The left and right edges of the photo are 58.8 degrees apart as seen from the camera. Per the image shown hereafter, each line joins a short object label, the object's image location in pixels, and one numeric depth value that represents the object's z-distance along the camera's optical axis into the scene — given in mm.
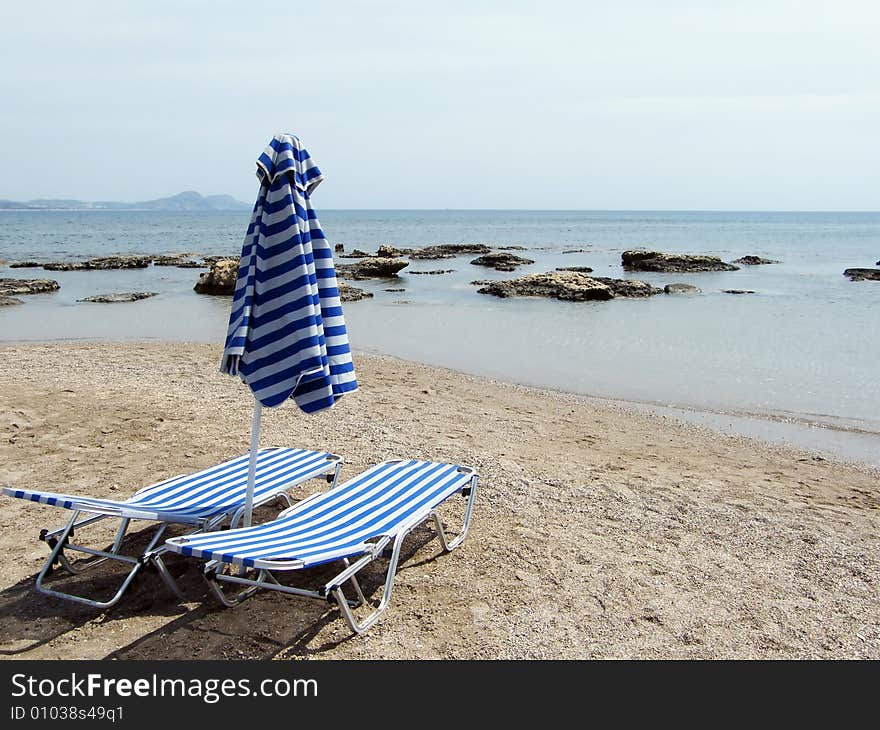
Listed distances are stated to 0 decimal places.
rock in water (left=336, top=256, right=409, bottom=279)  31297
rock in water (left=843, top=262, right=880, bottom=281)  31922
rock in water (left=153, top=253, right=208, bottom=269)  36156
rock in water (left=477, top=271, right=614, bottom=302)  24219
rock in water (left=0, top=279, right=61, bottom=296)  24078
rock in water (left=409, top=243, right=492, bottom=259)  42875
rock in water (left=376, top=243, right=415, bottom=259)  36062
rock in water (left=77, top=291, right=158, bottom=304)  22269
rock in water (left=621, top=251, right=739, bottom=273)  35094
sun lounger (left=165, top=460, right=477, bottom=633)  3605
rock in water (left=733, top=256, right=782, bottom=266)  39688
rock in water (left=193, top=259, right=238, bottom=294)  24867
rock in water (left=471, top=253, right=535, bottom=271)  36594
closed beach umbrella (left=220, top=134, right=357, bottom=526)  4105
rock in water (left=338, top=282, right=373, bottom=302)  23344
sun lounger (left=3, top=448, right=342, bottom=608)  4098
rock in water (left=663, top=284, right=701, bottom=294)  26719
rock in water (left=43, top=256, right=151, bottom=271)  34250
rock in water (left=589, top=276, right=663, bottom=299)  25422
